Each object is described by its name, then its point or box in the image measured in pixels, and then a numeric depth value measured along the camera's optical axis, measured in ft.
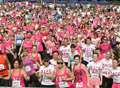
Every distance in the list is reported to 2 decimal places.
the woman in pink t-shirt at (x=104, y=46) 71.50
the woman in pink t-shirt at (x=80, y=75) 54.29
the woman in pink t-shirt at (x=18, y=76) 55.26
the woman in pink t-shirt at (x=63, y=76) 55.26
